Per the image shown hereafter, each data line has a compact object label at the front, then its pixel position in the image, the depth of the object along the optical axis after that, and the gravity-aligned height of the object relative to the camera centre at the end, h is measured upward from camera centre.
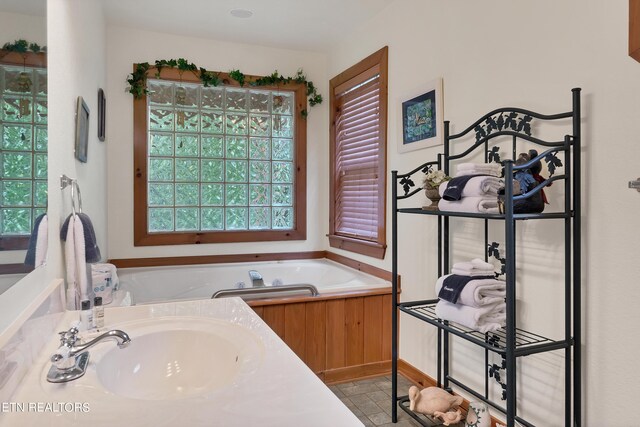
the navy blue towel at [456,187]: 1.79 +0.08
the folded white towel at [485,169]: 1.81 +0.15
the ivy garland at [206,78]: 3.42 +1.10
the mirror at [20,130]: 0.86 +0.17
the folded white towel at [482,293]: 1.77 -0.37
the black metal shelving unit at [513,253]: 1.54 -0.18
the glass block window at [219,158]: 3.56 +0.41
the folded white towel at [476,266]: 1.88 -0.27
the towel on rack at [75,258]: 1.77 -0.22
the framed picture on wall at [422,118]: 2.43 +0.53
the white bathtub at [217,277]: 3.24 -0.59
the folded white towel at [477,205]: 1.71 +0.00
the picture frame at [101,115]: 2.88 +0.63
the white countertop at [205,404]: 0.76 -0.38
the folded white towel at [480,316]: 1.76 -0.47
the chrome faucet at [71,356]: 0.96 -0.36
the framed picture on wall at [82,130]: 1.99 +0.37
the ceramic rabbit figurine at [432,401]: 2.10 -0.98
